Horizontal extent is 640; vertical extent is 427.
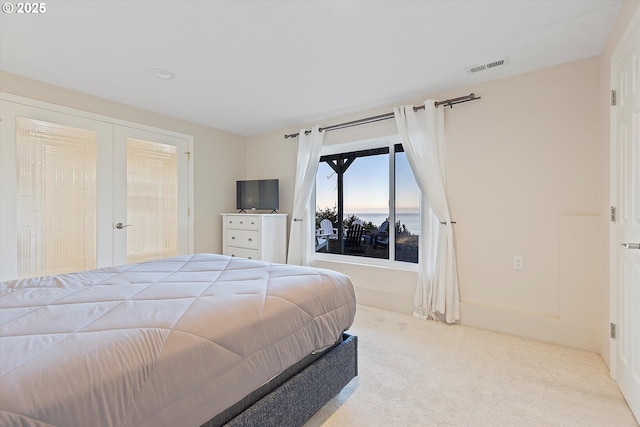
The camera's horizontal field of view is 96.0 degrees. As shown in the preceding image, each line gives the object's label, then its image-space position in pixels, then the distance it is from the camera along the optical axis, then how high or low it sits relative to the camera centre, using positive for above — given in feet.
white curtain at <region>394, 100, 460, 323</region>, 9.46 -0.11
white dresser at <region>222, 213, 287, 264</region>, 12.80 -1.11
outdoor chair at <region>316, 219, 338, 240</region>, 13.42 -0.85
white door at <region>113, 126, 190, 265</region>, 11.19 +0.71
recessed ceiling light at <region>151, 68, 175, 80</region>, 8.53 +4.20
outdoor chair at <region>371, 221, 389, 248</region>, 11.93 -1.00
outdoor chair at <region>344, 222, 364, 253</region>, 12.73 -1.16
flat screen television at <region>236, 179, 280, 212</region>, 13.88 +0.87
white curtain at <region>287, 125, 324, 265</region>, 12.85 +0.56
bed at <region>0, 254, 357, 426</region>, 2.46 -1.45
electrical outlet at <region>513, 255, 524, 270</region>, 8.64 -1.54
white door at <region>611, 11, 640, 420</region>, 5.19 -0.12
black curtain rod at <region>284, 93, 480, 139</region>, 9.29 +3.65
